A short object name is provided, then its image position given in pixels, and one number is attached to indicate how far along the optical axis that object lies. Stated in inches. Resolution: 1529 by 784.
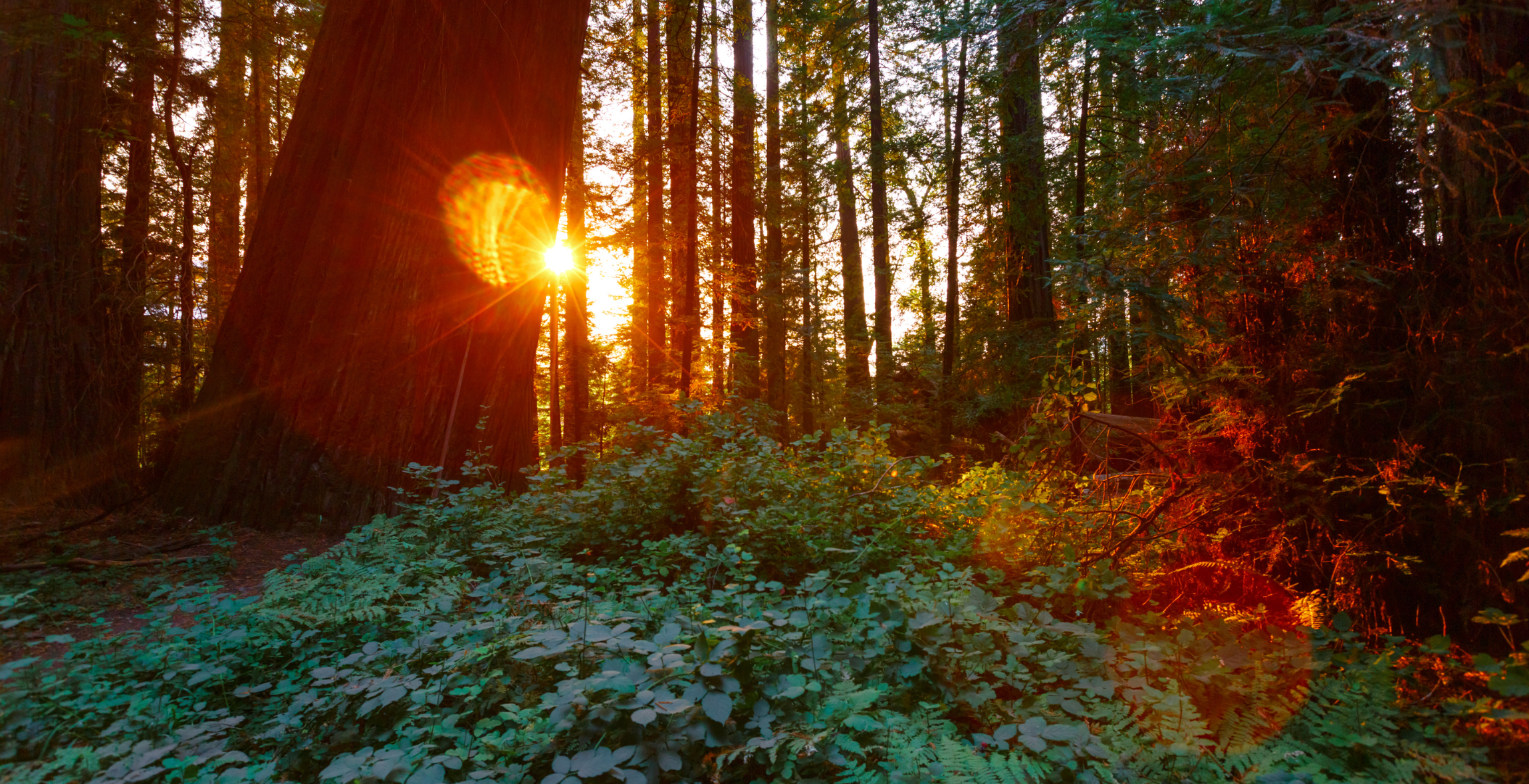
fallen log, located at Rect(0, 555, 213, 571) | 153.3
